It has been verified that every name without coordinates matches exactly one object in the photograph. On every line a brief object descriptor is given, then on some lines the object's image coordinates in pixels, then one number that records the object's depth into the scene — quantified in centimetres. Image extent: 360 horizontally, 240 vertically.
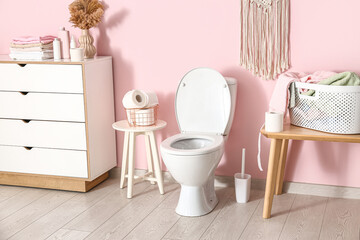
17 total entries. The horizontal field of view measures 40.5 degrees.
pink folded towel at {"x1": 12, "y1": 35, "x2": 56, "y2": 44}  311
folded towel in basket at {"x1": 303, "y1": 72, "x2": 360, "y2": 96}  250
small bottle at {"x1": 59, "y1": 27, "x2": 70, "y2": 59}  318
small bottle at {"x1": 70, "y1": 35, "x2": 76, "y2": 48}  307
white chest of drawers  302
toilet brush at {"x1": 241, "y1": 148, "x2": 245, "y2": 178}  294
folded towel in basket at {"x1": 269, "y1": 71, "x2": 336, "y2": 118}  265
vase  314
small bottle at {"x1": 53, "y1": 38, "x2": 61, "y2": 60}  312
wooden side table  251
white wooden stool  300
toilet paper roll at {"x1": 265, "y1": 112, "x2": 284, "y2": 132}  259
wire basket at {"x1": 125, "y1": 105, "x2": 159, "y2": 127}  300
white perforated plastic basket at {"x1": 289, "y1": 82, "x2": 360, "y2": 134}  246
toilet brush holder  291
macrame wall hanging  288
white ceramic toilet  269
